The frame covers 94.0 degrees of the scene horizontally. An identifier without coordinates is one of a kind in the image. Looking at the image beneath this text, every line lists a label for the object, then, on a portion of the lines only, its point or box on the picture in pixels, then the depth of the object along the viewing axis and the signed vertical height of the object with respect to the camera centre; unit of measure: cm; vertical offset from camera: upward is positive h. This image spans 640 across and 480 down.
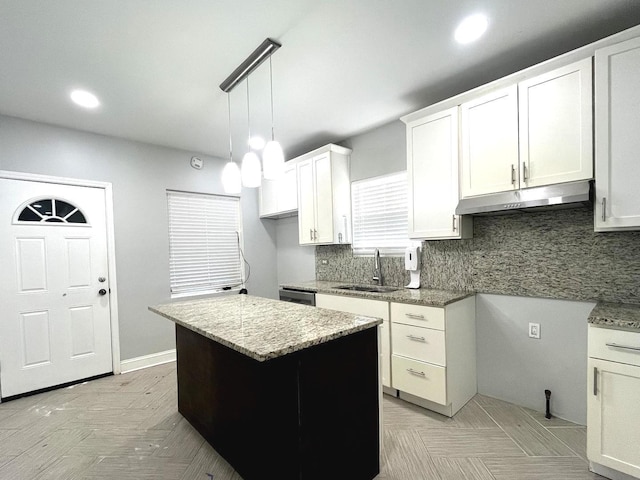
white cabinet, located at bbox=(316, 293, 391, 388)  263 -72
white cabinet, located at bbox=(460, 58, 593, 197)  185 +65
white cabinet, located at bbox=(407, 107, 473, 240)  245 +46
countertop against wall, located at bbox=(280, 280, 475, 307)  234 -56
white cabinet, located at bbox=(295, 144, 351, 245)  349 +47
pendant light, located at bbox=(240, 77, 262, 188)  192 +43
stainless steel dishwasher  332 -71
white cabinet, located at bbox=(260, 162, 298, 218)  400 +55
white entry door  284 -46
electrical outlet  234 -80
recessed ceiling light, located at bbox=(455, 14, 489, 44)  174 +122
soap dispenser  289 -31
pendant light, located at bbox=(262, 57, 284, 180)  184 +47
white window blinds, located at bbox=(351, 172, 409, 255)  321 +20
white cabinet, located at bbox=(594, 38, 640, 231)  167 +52
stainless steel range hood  181 +20
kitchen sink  315 -61
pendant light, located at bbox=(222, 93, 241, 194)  205 +41
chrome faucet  329 -43
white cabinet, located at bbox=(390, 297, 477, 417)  230 -101
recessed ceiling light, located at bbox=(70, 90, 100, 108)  248 +122
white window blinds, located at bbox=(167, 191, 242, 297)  392 -8
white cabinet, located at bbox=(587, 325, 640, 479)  155 -95
